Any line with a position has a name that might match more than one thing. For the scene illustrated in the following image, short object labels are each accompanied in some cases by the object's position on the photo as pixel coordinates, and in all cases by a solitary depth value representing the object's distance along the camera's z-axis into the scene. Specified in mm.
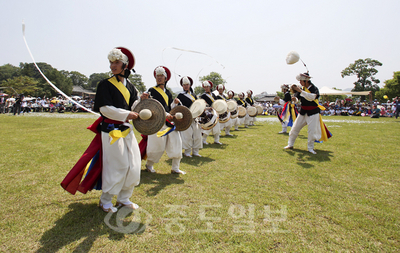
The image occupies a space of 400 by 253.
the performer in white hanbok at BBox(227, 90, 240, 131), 10062
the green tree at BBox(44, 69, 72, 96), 55688
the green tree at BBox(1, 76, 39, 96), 46175
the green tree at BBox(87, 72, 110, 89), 108756
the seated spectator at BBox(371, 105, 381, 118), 23609
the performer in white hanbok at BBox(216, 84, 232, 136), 8274
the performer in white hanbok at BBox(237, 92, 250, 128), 12891
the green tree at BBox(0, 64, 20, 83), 79250
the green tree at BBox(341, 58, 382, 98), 54844
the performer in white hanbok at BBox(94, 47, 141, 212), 2938
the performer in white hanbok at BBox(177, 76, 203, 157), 5996
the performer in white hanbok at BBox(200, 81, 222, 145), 7641
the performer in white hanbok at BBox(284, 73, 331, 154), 6684
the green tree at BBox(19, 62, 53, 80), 58594
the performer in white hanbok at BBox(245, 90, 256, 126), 14109
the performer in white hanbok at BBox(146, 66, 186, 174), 4535
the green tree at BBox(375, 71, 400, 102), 44875
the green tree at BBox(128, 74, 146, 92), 64225
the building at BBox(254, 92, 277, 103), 77000
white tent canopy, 33344
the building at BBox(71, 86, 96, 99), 73275
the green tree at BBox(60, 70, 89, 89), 95356
